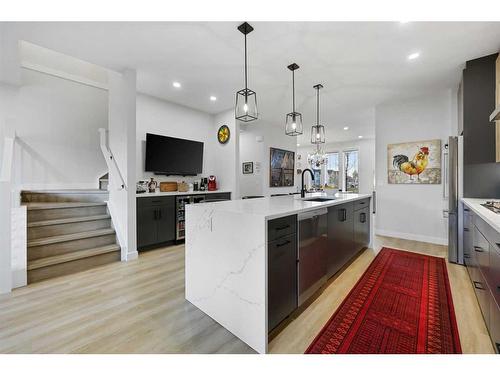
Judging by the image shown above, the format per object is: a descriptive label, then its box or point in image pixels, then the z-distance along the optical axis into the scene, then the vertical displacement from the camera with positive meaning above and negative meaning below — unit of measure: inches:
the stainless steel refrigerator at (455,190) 121.2 -1.7
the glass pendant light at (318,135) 142.5 +32.1
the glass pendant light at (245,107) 91.7 +33.9
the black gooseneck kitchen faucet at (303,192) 117.5 -3.0
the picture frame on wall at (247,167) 260.7 +22.2
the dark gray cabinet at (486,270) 57.1 -24.9
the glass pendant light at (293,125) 121.9 +33.7
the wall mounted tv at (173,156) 170.4 +24.3
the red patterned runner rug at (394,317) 60.5 -41.2
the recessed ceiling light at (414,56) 114.1 +65.4
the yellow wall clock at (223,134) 202.8 +46.5
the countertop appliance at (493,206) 77.5 -7.0
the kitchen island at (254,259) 59.1 -21.6
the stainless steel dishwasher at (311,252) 75.9 -22.9
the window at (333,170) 385.1 +27.9
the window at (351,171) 367.9 +25.0
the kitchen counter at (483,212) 58.0 -8.2
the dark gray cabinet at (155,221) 144.9 -22.3
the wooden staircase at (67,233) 109.0 -25.4
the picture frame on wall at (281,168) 261.7 +22.5
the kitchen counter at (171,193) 145.9 -4.6
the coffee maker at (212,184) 201.9 +2.2
